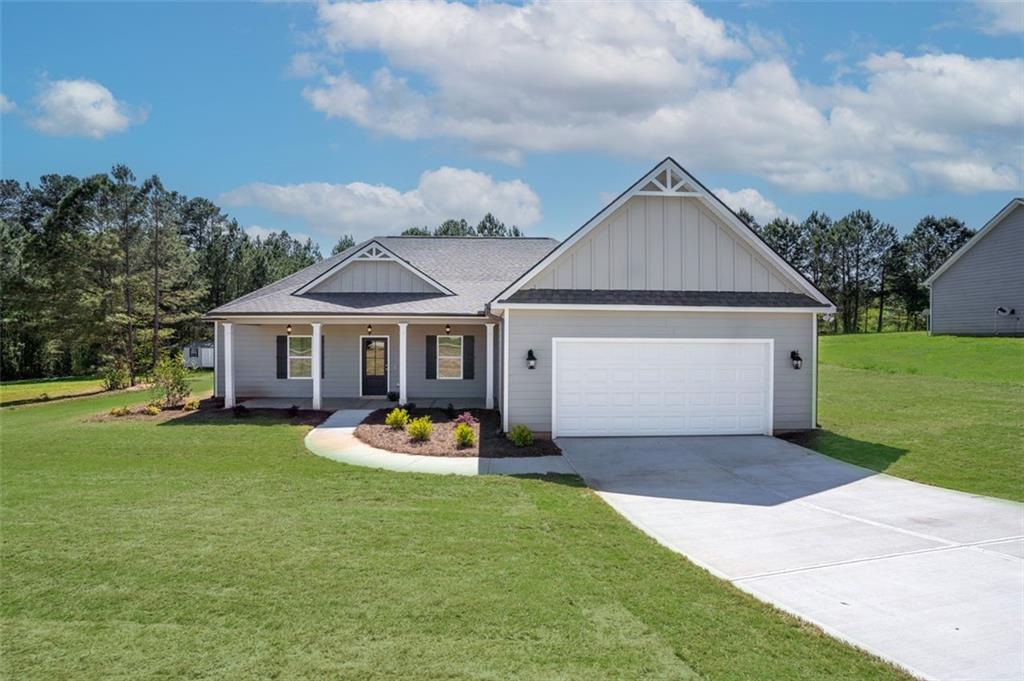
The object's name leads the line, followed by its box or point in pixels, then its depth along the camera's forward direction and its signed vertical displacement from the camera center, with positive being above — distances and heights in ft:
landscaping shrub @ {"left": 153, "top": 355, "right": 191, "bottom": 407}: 59.31 -5.02
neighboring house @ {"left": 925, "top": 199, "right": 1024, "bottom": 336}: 91.86 +7.92
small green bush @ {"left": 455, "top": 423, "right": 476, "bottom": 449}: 40.63 -7.06
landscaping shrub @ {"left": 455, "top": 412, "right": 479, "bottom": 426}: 48.36 -7.15
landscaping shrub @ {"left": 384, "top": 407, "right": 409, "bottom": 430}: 46.80 -6.81
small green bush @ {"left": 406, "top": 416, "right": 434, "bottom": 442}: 42.50 -6.94
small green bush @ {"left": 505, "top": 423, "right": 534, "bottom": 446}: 40.52 -7.04
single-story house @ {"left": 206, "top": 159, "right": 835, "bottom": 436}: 43.38 +0.35
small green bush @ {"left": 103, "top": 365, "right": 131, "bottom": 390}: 86.84 -6.98
